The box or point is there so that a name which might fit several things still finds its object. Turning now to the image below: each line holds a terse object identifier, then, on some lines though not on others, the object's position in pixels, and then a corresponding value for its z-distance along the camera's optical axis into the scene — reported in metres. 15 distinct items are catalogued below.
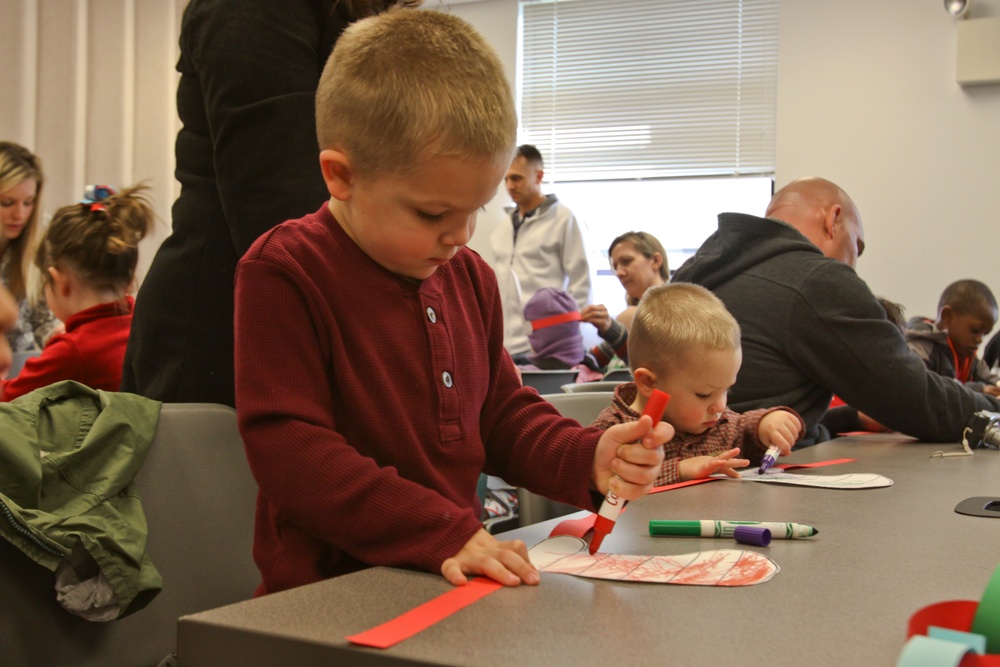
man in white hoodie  5.63
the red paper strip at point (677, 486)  1.32
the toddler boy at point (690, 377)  1.67
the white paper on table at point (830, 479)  1.34
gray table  0.56
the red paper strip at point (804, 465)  1.63
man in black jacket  2.05
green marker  0.95
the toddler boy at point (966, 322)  4.65
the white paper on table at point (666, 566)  0.76
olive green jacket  1.05
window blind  6.20
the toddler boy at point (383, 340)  0.86
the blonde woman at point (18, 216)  3.46
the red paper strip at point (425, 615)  0.57
